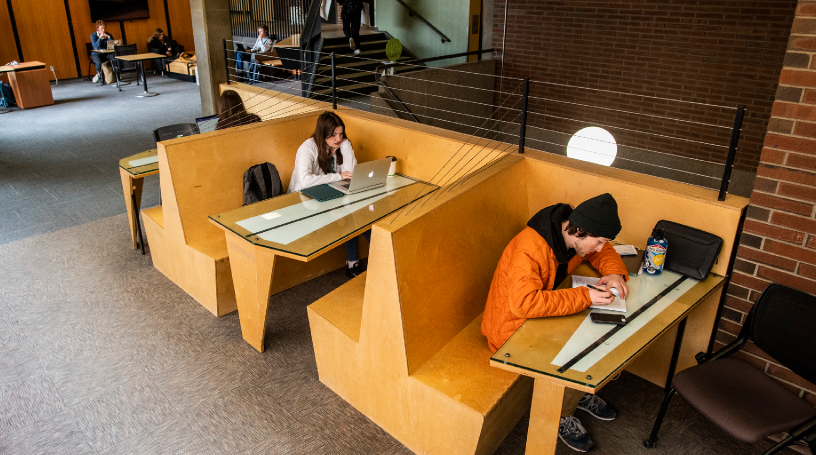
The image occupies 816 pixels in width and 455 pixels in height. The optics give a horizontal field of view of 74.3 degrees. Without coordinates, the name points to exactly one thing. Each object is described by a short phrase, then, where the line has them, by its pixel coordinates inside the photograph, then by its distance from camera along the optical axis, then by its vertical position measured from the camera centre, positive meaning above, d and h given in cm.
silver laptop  354 -92
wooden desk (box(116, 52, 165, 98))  1039 -54
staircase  783 -43
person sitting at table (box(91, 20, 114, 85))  1126 -30
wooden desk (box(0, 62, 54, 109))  930 -95
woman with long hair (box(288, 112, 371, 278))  378 -84
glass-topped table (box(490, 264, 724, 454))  199 -115
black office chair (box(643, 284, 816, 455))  217 -143
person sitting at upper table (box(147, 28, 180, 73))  1255 -38
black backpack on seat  379 -102
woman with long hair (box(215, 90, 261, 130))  432 -65
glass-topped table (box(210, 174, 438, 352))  288 -104
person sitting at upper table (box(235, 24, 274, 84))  994 -21
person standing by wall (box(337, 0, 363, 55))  813 +20
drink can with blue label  264 -100
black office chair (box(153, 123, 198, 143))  483 -87
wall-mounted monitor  1216 +40
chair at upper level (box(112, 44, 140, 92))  1103 -71
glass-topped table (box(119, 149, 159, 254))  402 -109
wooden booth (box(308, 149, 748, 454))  235 -126
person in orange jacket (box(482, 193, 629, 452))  229 -100
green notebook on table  349 -99
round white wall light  539 -111
